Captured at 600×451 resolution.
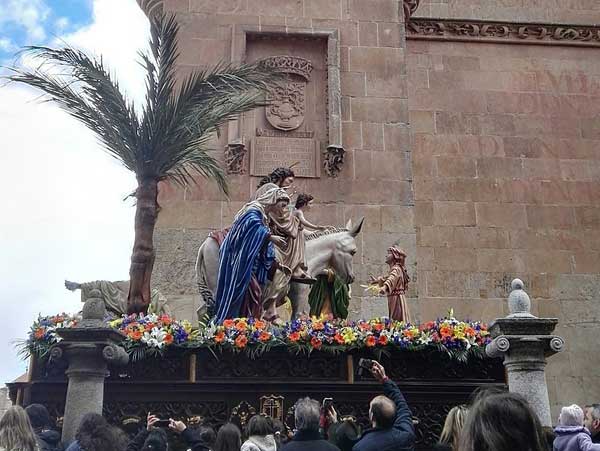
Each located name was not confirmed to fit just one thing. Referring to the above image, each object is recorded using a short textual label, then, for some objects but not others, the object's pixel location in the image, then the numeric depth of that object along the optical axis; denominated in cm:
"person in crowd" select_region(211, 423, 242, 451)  538
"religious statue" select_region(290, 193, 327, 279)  1034
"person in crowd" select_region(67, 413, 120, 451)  460
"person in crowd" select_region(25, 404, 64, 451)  563
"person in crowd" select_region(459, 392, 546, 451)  284
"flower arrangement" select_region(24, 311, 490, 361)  823
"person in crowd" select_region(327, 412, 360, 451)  568
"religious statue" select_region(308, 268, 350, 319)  1115
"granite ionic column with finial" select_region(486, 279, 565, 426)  749
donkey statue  1082
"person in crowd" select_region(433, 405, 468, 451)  495
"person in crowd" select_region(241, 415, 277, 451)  540
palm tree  1033
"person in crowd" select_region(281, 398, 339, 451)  490
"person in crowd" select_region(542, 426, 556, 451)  573
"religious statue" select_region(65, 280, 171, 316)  1243
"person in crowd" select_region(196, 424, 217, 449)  583
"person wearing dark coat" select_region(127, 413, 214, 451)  533
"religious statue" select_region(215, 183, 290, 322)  955
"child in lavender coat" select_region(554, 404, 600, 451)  553
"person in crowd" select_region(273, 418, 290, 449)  614
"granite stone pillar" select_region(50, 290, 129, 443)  717
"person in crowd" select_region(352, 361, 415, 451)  494
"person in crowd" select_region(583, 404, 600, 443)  628
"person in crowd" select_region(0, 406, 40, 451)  467
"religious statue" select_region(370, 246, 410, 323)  1166
